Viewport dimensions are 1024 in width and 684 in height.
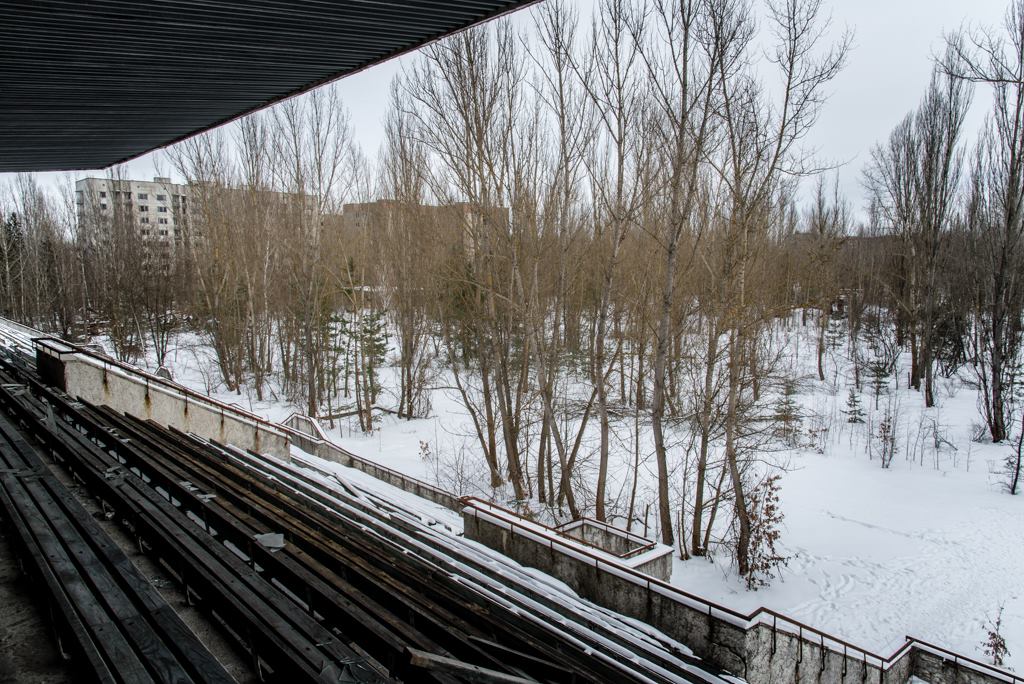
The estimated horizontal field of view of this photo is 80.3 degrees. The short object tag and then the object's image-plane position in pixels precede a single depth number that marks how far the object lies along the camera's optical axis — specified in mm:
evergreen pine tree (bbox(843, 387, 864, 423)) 24797
